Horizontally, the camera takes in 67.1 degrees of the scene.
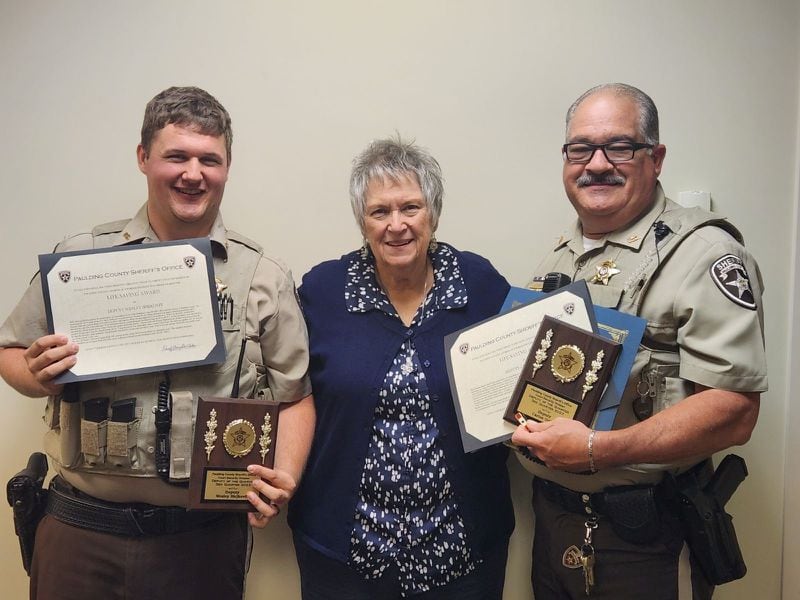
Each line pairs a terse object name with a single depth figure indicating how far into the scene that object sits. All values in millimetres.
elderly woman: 1627
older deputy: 1383
